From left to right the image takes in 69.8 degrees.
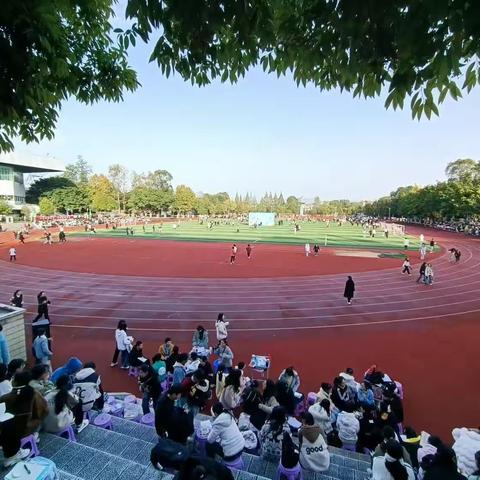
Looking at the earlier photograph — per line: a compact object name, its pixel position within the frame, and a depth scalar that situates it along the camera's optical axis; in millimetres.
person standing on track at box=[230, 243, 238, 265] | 28250
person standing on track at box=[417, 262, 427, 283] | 21375
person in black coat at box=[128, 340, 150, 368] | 9477
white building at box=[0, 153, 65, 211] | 71125
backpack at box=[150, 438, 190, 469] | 4090
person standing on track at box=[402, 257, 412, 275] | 24236
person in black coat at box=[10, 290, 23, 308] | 13798
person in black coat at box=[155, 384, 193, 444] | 4906
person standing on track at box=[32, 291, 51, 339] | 10695
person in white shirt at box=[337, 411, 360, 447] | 6336
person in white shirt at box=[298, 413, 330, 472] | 4891
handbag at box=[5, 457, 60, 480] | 3385
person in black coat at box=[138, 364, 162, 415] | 7074
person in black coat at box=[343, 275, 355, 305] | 16984
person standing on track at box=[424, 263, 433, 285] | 21053
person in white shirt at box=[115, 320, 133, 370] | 10081
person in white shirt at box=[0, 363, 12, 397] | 5328
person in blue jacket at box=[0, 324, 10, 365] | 8078
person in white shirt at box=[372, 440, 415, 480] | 4162
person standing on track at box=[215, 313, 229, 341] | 11477
